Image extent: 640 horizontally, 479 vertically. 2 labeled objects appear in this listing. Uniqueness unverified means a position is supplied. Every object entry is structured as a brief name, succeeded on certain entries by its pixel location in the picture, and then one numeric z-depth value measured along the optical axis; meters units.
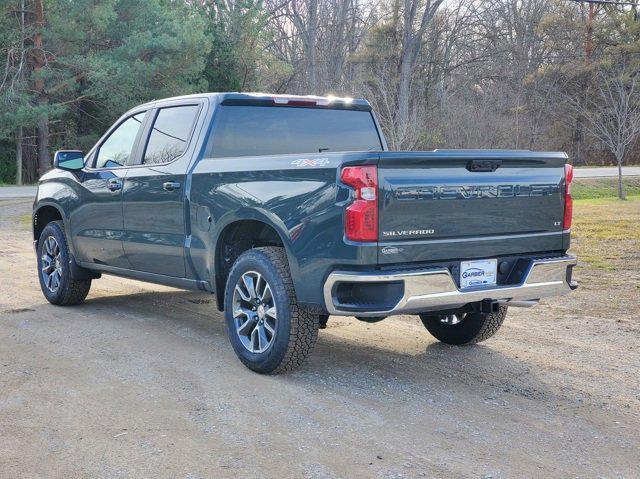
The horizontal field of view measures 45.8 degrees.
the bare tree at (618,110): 26.55
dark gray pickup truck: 4.57
